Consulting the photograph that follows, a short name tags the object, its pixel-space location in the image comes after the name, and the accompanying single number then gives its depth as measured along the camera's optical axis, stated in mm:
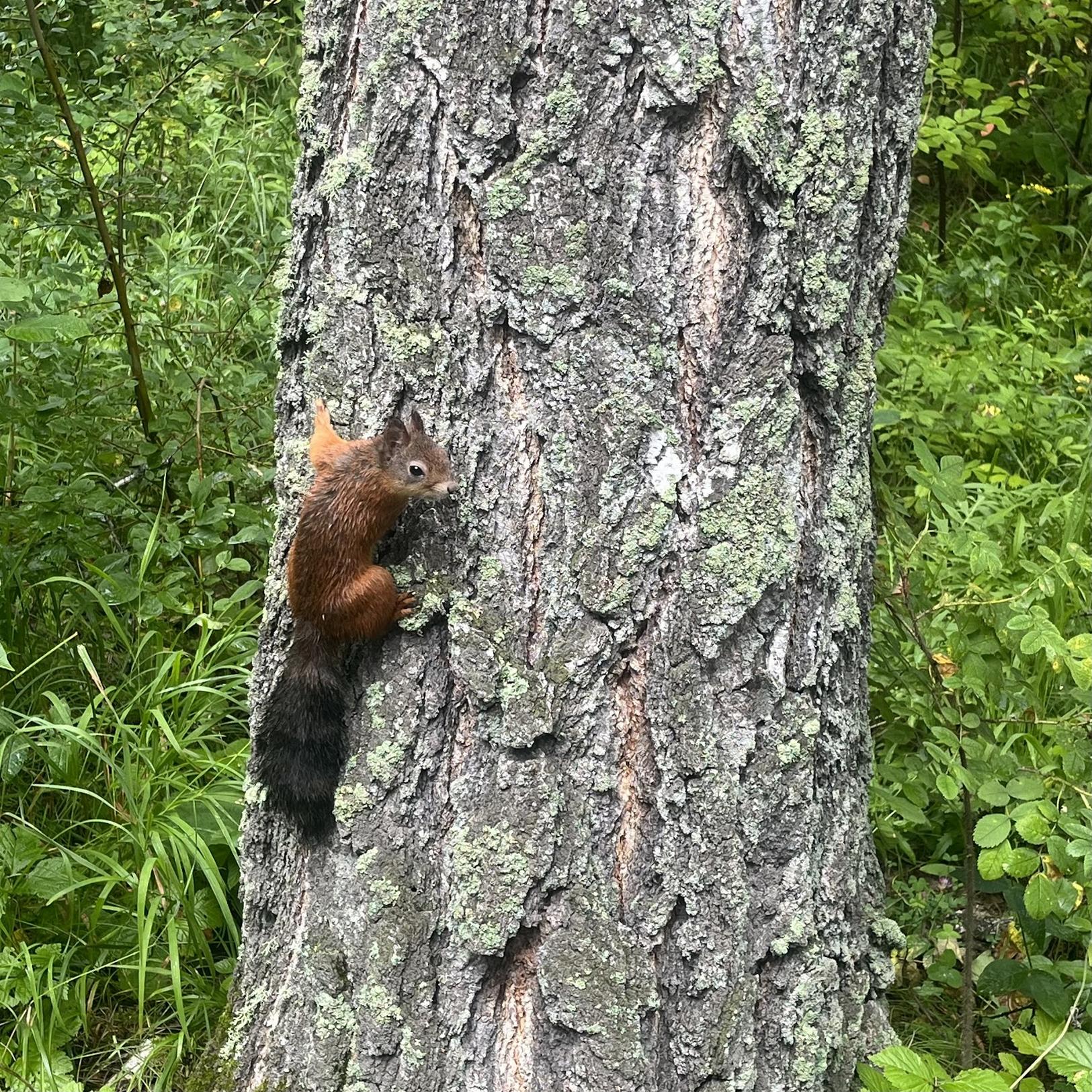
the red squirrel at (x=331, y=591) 1752
